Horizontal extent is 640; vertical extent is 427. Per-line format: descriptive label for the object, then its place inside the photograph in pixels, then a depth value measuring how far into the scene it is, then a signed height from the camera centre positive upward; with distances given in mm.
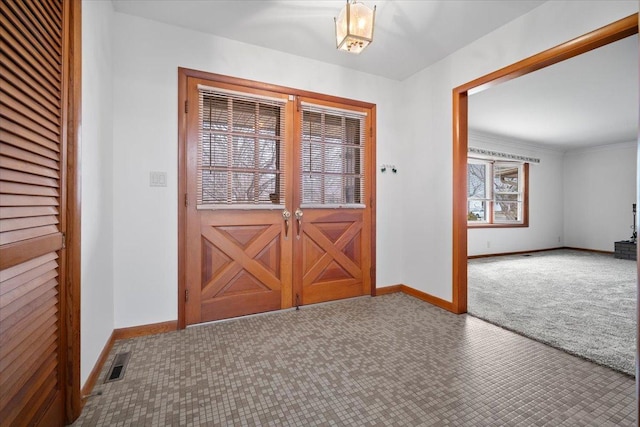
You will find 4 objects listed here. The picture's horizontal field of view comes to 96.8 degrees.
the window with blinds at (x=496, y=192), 6262 +491
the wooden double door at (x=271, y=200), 2498 +128
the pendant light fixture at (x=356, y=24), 1673 +1128
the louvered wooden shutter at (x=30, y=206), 894 +23
